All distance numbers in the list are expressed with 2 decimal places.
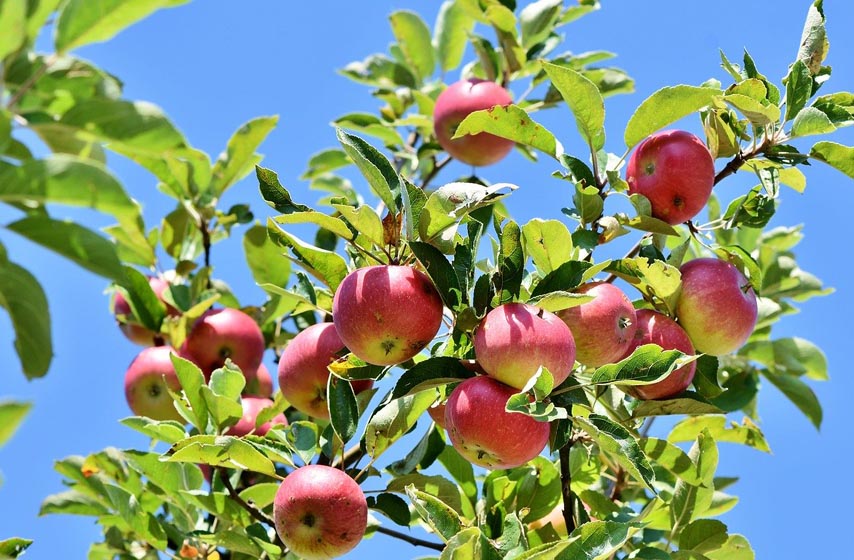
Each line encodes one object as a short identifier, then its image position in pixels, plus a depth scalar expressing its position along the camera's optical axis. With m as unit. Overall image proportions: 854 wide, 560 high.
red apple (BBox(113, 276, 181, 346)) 3.37
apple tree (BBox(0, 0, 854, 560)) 1.46
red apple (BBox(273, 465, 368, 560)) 2.09
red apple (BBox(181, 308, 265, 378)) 3.07
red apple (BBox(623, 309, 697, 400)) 2.29
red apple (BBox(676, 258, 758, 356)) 2.42
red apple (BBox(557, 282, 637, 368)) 2.13
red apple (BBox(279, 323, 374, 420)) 2.41
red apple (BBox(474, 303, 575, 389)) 1.90
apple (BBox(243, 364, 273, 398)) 3.25
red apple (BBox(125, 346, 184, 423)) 3.04
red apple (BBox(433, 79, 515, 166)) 3.37
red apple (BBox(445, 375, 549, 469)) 1.94
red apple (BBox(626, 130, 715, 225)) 2.37
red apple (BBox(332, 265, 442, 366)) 1.99
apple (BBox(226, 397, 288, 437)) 2.79
